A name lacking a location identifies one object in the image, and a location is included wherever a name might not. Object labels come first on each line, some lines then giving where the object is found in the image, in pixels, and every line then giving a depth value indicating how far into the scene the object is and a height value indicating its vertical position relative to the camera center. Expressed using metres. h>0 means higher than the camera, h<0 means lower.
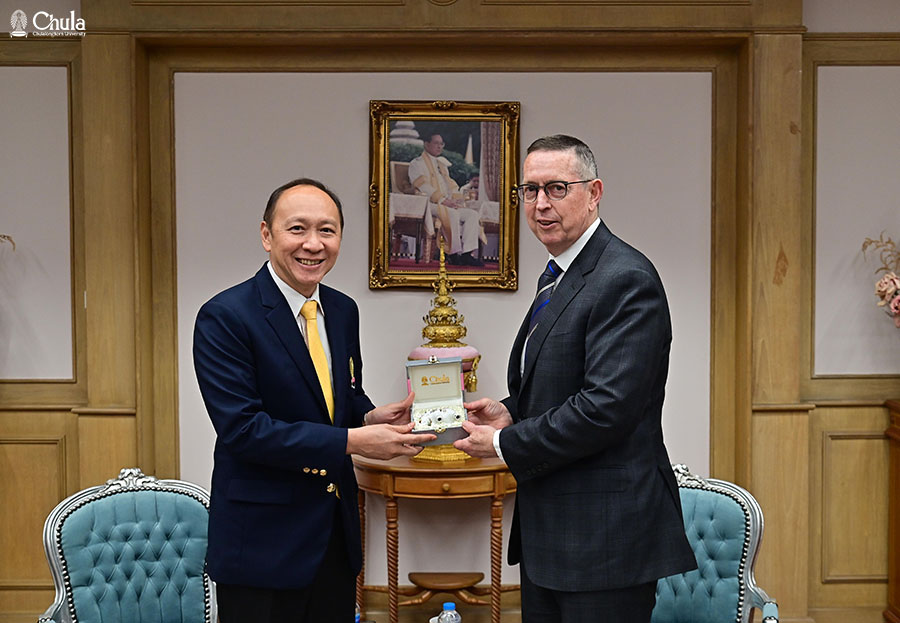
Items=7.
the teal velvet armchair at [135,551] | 3.02 -0.95
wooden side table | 3.59 -0.82
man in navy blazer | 2.13 -0.37
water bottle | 3.60 -1.39
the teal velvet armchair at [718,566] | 3.08 -1.01
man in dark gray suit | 2.07 -0.33
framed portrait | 4.03 +0.48
